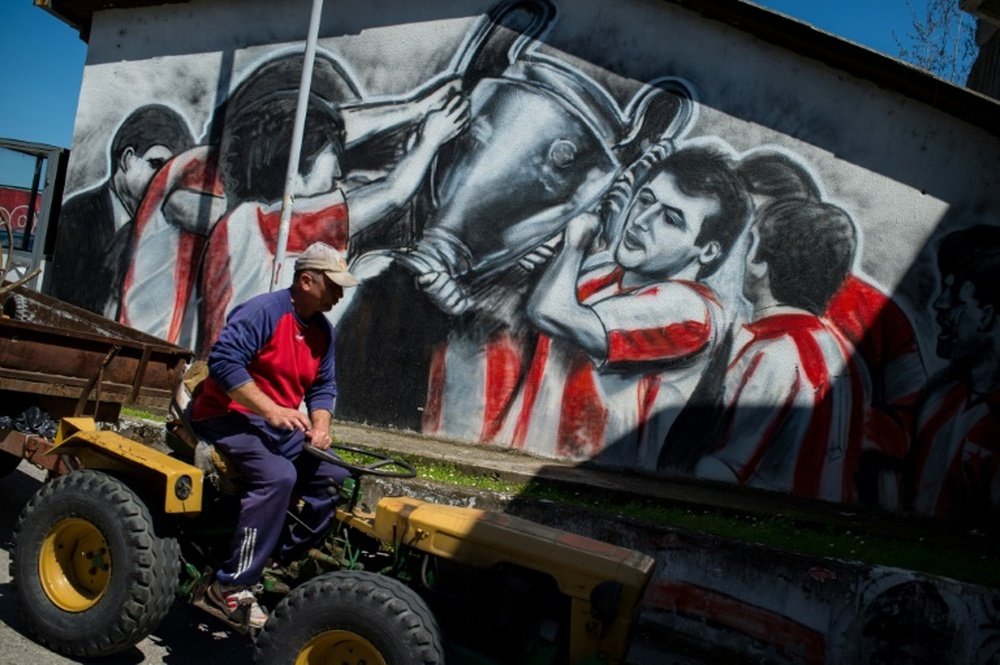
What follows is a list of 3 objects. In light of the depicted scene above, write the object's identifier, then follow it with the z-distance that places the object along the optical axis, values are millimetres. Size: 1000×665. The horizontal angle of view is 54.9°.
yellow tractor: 4078
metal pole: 9633
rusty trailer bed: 5996
